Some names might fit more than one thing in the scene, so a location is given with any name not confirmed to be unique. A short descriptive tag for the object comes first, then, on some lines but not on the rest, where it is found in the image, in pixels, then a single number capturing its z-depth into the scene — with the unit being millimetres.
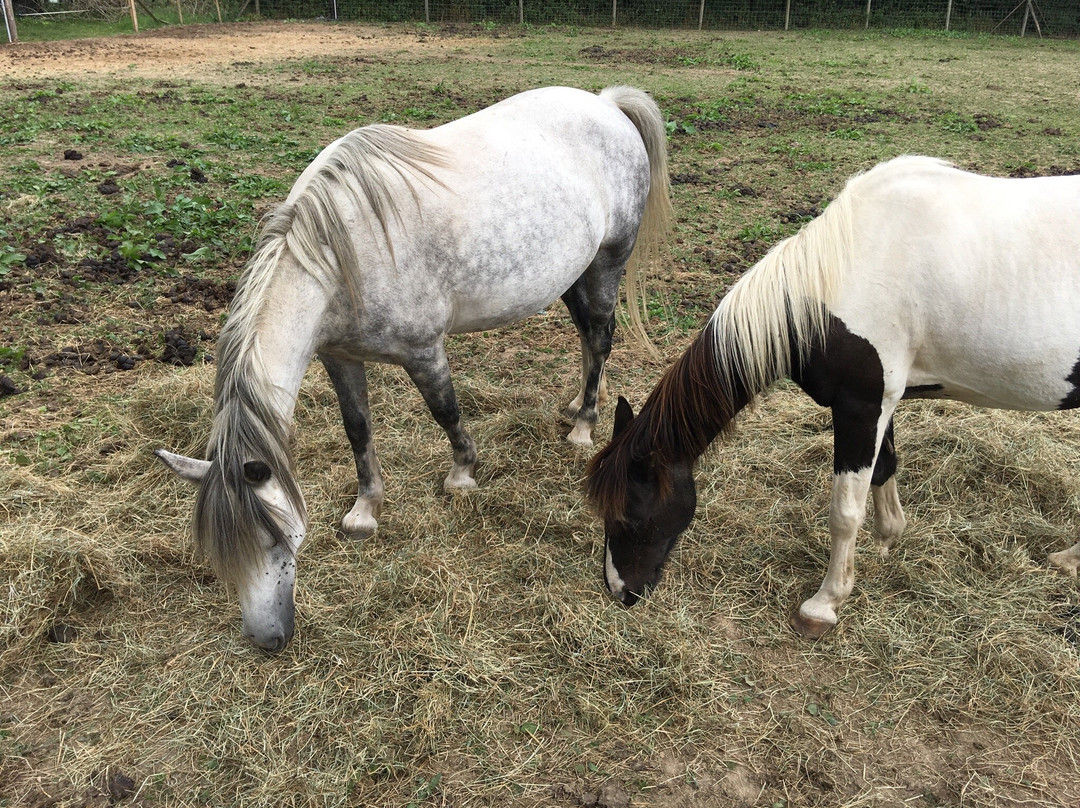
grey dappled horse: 2441
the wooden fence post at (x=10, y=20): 15378
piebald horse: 2480
